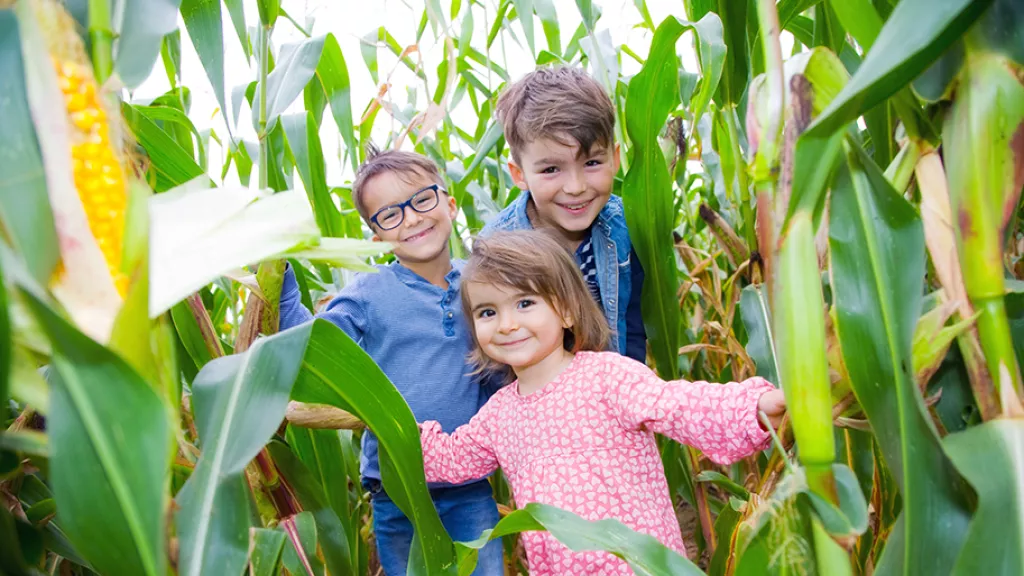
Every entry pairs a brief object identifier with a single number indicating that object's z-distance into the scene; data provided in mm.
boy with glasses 1496
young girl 1096
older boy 1478
